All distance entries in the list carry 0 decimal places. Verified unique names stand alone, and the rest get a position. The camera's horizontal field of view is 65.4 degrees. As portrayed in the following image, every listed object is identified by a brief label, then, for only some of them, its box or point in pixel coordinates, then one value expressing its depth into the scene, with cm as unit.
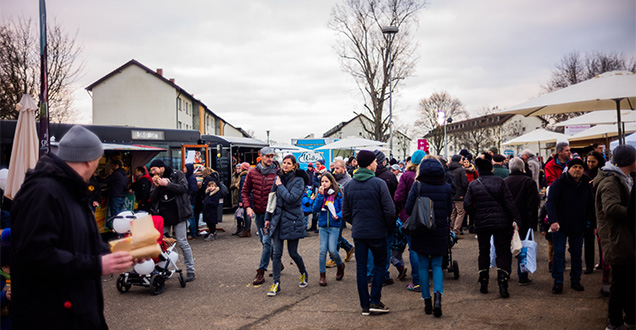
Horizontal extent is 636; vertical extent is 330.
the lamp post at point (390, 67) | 2476
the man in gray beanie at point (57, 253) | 258
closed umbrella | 537
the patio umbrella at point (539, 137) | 2067
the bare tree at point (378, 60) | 3156
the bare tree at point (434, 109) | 7312
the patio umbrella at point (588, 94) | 676
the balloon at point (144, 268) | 698
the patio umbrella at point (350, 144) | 2125
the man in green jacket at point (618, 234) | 496
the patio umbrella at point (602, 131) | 1677
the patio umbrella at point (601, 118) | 1230
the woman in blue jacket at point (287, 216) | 733
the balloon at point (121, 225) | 698
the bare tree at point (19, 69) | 2273
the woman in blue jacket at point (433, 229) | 617
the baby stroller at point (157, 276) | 752
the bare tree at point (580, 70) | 3884
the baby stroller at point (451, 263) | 785
